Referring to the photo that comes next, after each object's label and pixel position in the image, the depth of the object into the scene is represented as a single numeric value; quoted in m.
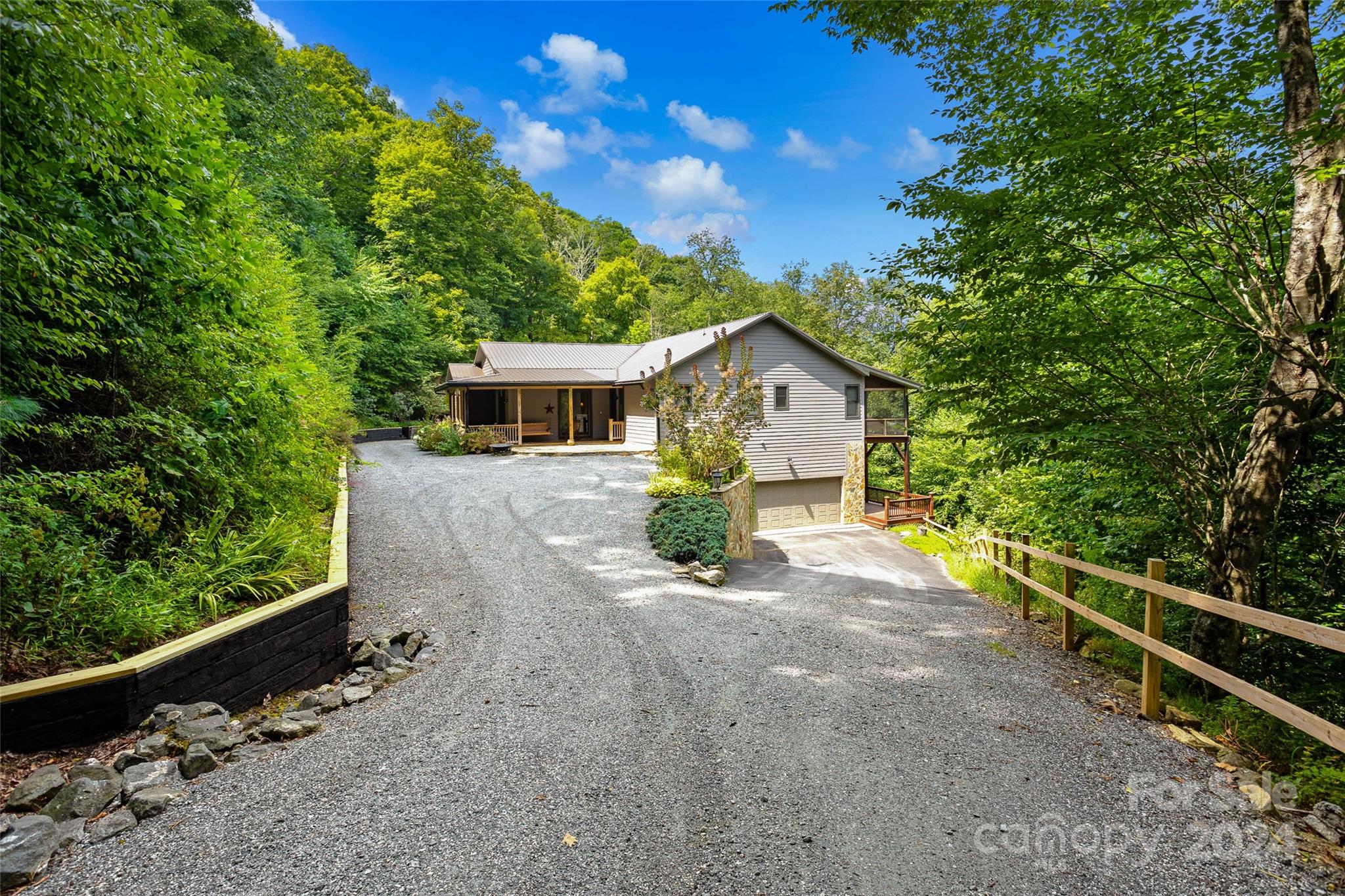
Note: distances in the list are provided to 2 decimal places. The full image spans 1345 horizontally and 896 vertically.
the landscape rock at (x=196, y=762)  2.58
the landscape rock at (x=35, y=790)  2.23
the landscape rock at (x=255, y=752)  2.79
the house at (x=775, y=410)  16.92
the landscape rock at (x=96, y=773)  2.44
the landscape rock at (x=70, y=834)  2.13
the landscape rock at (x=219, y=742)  2.75
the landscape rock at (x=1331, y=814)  2.36
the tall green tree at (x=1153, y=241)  3.50
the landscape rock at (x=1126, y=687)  3.87
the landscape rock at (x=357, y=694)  3.56
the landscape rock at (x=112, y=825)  2.18
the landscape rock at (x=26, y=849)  1.93
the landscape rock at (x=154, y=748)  2.61
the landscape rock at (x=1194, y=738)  3.11
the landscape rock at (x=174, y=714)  2.82
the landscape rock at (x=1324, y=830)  2.28
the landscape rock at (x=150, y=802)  2.32
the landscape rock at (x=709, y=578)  6.84
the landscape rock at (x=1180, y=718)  3.38
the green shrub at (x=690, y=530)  7.36
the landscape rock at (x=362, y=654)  4.18
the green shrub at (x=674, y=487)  9.49
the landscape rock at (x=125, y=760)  2.53
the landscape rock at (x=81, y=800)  2.24
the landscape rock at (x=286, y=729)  3.04
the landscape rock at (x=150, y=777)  2.41
